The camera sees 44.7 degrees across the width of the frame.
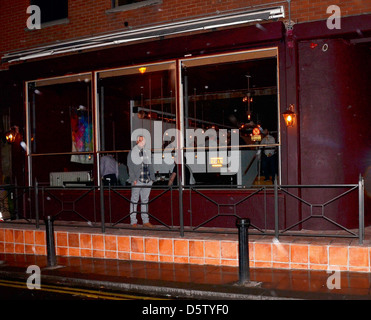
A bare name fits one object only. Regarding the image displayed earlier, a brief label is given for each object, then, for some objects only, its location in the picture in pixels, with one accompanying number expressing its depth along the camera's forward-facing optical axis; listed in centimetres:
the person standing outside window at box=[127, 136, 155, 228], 934
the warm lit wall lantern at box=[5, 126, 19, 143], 1162
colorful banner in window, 1125
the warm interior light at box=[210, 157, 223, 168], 1038
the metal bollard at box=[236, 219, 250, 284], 610
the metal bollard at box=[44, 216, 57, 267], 761
